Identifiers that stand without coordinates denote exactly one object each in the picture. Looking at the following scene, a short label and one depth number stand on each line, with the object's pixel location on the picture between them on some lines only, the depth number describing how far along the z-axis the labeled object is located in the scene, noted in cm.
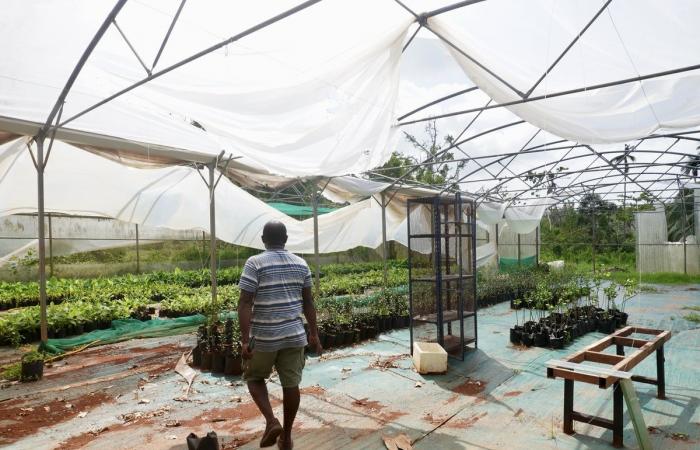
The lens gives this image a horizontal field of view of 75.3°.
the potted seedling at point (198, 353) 560
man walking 309
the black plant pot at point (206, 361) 544
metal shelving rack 572
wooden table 338
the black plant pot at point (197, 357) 559
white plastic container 527
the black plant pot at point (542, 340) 656
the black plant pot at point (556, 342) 646
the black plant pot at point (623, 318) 790
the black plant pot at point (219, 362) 531
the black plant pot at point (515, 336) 671
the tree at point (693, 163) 955
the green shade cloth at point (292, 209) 1433
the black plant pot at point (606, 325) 761
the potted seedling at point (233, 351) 520
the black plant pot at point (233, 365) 520
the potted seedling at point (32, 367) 507
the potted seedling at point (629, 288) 685
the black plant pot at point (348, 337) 674
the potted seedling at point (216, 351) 531
